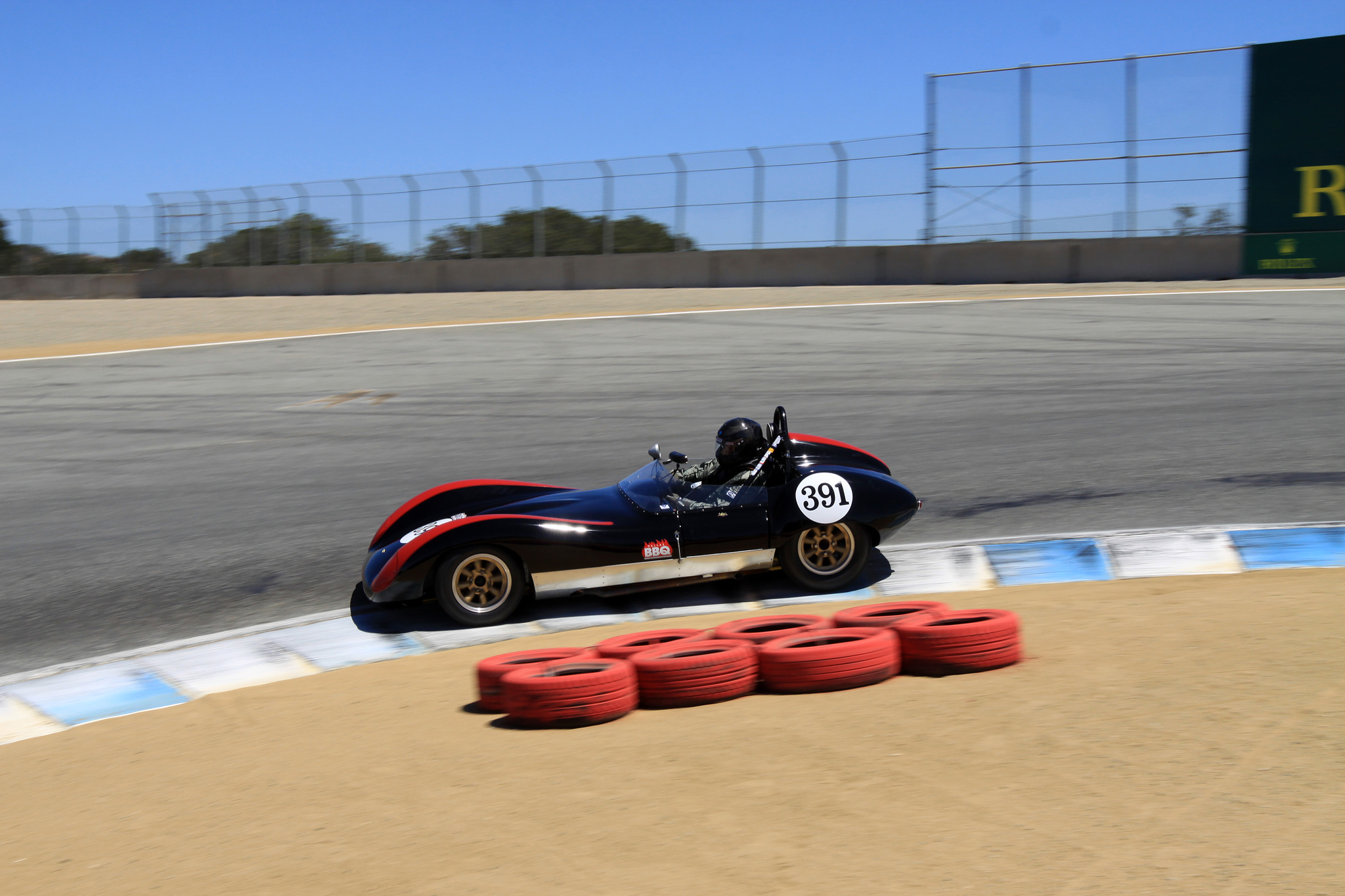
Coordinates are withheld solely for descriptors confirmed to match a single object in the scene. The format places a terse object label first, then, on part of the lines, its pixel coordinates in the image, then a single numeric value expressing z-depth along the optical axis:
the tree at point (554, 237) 28.92
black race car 7.10
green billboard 21.89
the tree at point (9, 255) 39.56
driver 7.54
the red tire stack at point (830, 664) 5.50
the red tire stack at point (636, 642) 5.96
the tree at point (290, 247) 32.81
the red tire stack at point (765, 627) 6.16
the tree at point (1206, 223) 22.92
